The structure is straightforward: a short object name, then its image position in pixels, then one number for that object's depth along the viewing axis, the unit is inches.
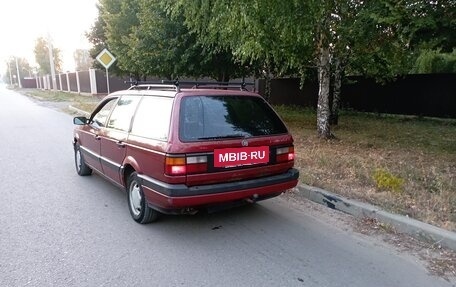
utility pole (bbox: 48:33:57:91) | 1272.1
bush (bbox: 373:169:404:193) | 206.5
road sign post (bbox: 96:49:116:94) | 576.7
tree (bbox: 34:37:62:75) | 2573.8
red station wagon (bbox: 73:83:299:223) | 150.6
